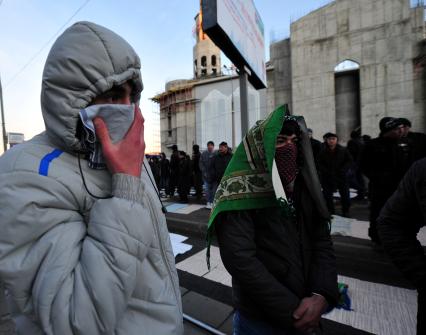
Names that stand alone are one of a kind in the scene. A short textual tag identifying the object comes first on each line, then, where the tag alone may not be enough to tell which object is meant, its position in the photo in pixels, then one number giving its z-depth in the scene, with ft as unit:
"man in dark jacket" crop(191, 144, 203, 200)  33.53
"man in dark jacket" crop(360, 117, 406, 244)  13.34
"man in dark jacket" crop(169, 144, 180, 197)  35.55
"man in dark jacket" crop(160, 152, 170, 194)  41.57
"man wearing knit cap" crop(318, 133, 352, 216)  20.16
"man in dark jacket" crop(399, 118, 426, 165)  13.14
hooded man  2.43
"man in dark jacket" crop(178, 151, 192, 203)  31.85
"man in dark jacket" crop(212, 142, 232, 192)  24.48
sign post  14.52
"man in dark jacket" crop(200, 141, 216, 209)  25.91
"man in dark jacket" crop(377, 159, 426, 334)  4.52
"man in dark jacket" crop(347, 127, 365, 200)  27.04
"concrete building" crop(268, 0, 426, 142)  68.54
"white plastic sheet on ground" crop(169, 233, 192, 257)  14.99
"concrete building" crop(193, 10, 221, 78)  124.26
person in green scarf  4.51
